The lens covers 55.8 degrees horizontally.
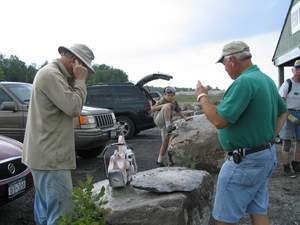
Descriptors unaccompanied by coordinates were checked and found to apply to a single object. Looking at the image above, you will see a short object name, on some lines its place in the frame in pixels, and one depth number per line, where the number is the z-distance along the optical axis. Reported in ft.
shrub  7.76
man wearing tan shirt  6.98
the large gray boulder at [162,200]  8.24
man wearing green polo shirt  6.99
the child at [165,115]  17.66
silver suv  18.70
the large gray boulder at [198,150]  16.81
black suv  29.95
